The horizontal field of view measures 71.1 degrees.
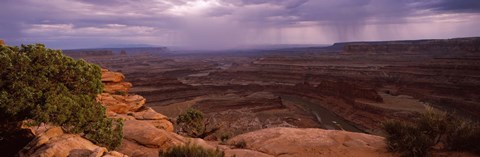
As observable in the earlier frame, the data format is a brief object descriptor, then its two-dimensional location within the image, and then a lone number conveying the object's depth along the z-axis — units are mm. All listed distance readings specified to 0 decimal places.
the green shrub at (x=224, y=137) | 20306
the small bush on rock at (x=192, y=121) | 24859
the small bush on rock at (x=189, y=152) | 10000
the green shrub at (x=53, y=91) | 9438
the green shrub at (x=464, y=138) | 13011
